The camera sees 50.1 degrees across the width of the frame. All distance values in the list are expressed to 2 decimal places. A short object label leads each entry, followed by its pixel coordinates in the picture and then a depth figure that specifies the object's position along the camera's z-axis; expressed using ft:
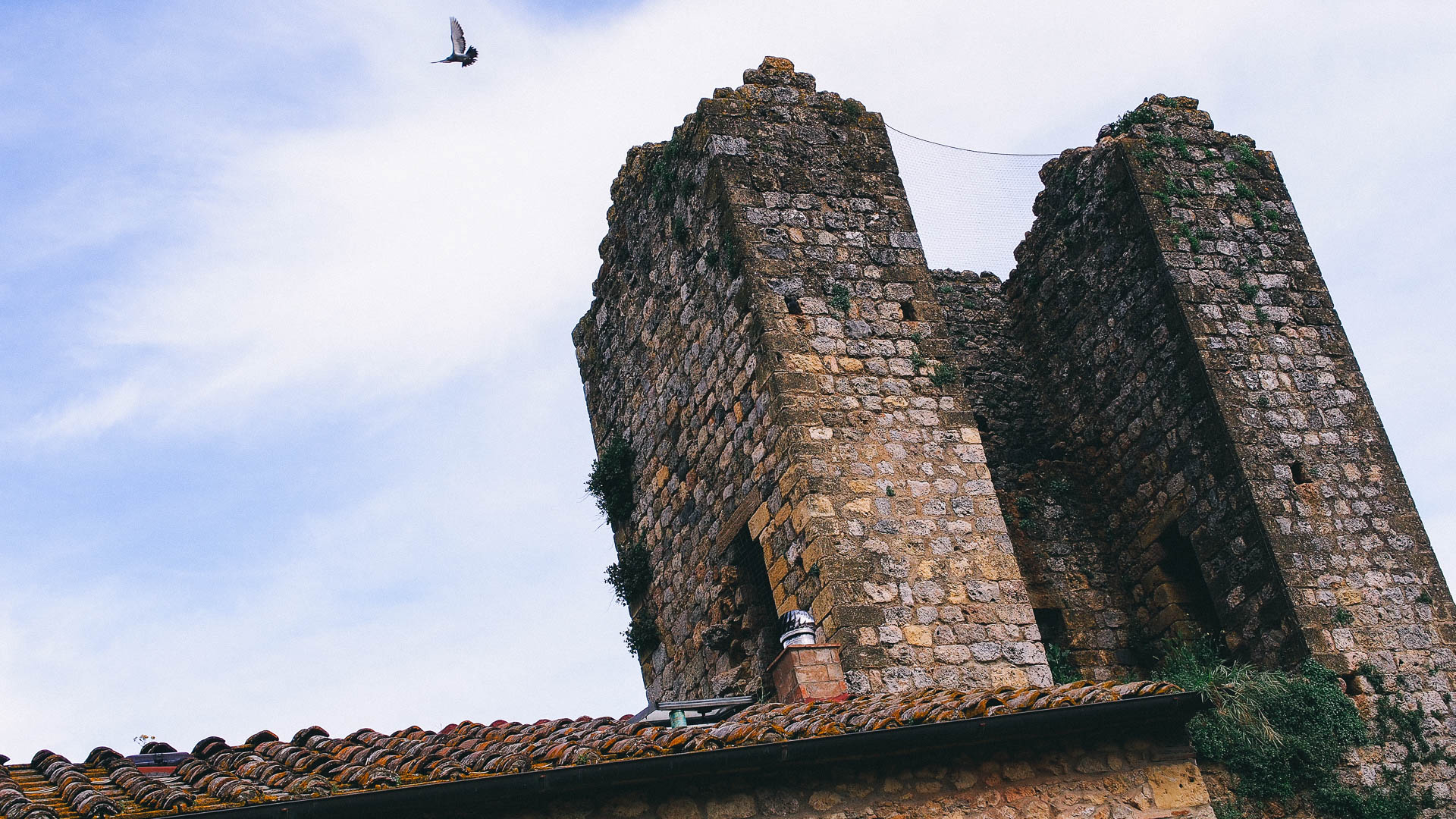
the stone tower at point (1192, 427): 37.86
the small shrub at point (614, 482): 44.96
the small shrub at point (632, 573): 43.75
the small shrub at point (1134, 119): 44.80
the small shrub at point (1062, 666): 40.27
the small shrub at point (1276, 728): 33.68
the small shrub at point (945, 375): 38.27
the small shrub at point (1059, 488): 43.98
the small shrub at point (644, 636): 43.01
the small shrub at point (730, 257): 38.40
